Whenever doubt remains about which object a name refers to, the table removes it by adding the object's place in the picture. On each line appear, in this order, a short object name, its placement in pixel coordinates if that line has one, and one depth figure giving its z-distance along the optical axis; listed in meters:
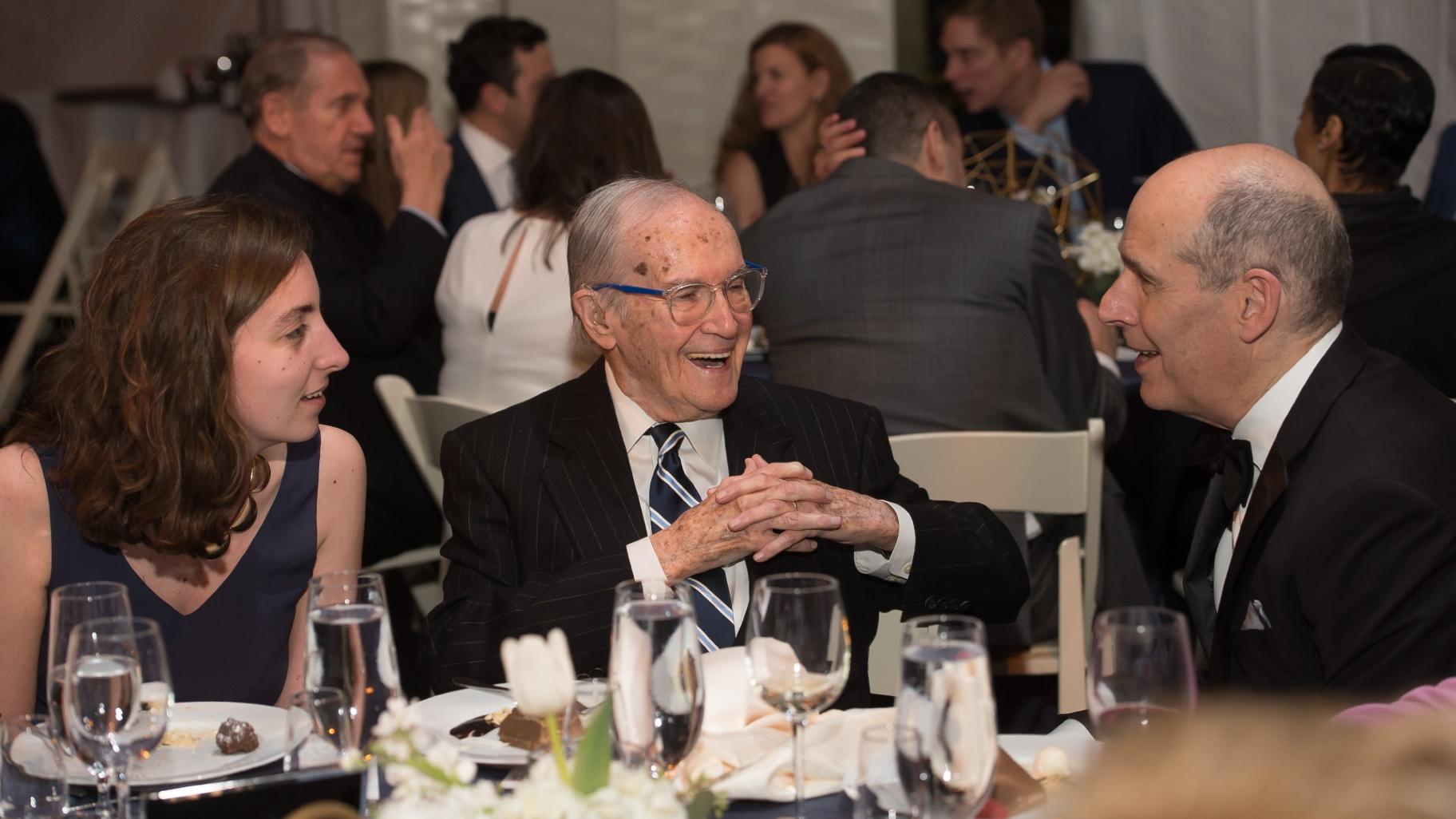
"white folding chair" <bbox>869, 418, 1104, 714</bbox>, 2.79
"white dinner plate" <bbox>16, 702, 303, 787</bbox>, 1.57
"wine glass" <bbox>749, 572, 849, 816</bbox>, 1.43
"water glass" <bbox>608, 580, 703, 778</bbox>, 1.32
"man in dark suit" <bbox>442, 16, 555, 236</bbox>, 5.15
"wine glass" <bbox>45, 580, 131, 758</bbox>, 1.45
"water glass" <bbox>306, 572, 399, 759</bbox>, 1.43
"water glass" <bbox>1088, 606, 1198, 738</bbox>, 1.34
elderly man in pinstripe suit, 2.14
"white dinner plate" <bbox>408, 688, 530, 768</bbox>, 1.58
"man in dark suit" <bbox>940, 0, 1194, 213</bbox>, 5.50
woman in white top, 3.62
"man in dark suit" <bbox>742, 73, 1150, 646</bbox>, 3.28
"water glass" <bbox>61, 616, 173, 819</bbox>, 1.42
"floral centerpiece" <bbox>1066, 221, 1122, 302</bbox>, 4.09
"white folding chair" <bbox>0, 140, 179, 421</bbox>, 5.90
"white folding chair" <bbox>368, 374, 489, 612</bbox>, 3.28
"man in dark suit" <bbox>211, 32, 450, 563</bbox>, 3.93
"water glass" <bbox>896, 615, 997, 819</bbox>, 1.23
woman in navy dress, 2.10
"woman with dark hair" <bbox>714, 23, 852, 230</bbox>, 5.61
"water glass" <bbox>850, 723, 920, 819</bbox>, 1.29
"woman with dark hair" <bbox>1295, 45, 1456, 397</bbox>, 3.49
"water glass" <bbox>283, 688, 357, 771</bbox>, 1.43
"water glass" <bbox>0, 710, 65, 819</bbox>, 1.49
